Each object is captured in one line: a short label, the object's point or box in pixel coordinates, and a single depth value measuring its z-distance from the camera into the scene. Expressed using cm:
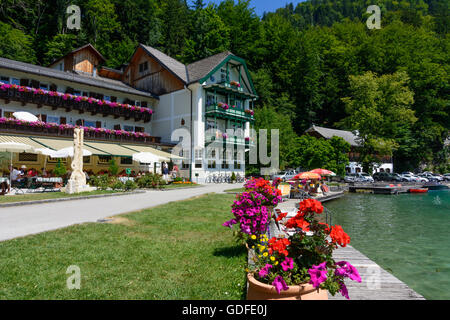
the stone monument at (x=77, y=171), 1806
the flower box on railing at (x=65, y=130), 2439
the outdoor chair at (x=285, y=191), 2150
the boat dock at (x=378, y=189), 3565
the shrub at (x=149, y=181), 2433
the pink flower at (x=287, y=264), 347
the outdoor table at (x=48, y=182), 1998
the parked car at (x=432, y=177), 5553
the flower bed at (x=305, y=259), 350
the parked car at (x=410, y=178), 5141
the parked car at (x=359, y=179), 4541
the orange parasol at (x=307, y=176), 2187
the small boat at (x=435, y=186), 4240
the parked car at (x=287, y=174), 3922
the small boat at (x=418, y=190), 3786
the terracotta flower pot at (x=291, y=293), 345
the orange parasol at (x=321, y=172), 2440
